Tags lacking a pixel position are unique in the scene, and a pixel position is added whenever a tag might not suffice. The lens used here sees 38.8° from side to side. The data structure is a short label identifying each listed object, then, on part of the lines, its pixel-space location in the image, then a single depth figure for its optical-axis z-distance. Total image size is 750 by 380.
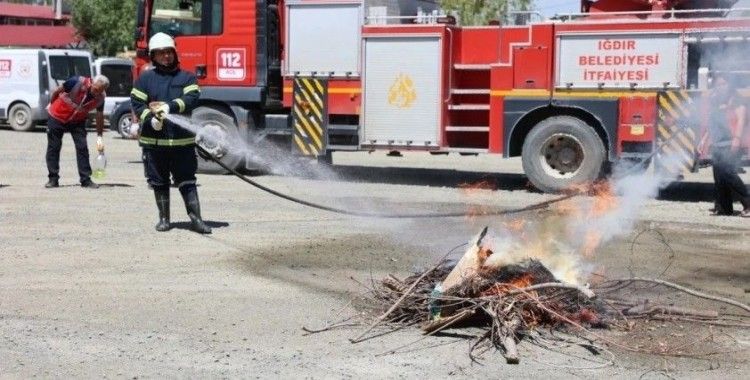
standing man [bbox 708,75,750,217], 11.92
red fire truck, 13.49
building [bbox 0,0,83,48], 59.97
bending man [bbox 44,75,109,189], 13.65
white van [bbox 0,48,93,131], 27.64
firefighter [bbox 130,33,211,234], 9.84
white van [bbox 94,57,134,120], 28.38
